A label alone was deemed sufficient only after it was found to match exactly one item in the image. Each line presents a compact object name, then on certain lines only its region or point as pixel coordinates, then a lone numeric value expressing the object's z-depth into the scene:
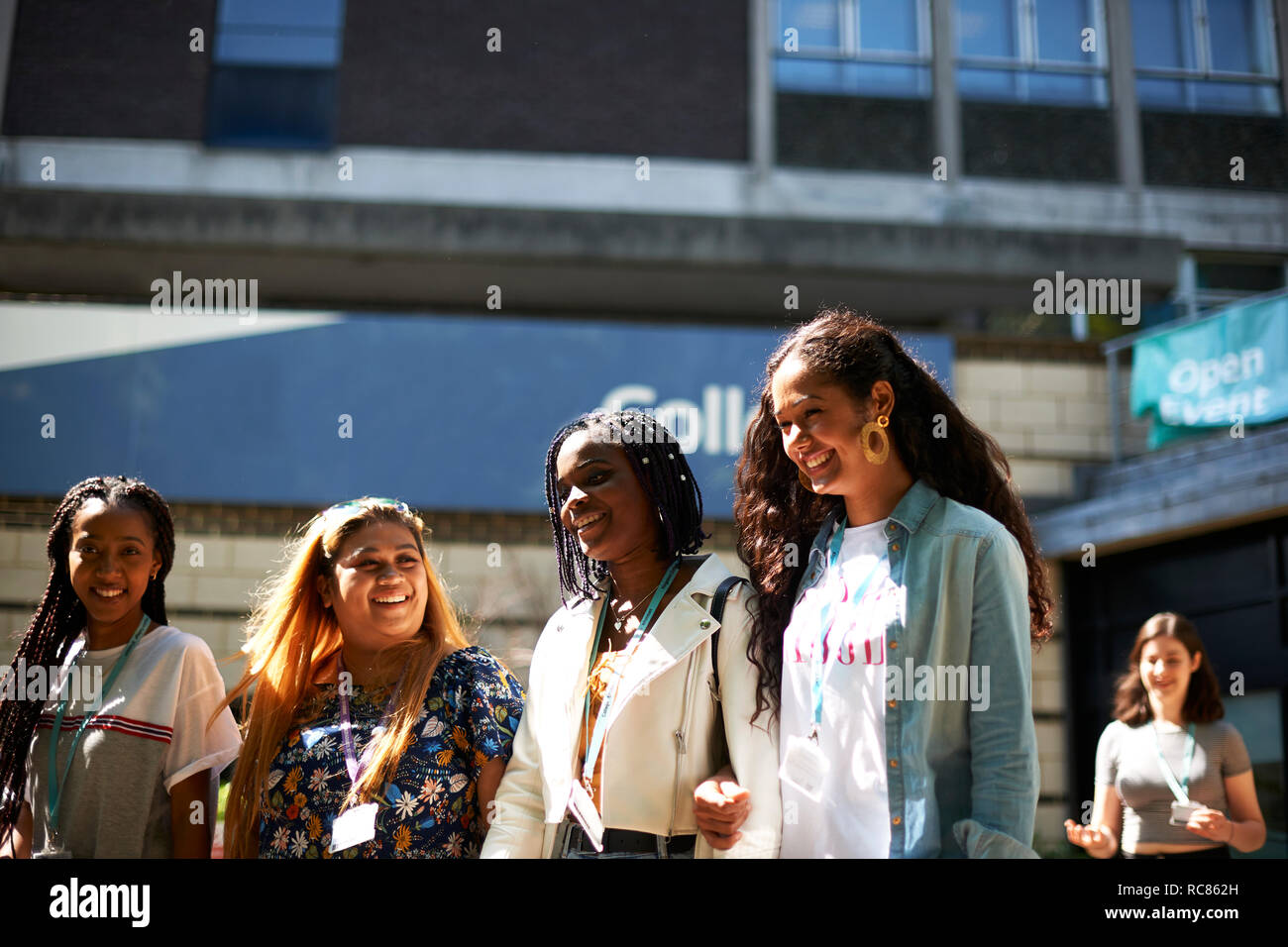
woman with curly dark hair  2.03
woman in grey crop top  3.67
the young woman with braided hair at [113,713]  2.54
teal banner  6.57
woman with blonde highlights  2.43
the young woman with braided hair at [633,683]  2.19
